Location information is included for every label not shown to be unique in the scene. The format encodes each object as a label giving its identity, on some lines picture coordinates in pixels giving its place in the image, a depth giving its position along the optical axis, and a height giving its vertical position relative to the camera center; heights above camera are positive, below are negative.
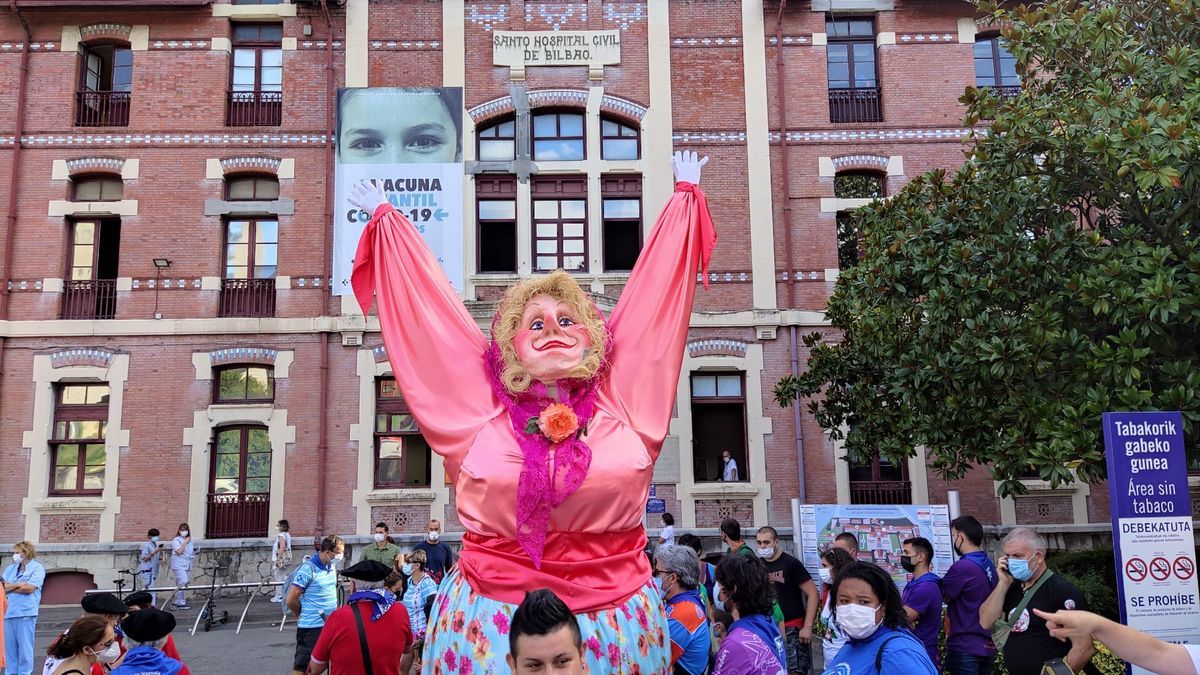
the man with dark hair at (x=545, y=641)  2.67 -0.48
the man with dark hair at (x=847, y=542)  7.94 -0.64
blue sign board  5.85 -0.39
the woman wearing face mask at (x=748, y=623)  4.22 -0.74
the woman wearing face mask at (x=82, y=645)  5.10 -0.92
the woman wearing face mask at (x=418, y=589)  8.73 -1.12
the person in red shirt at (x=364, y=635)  6.06 -1.05
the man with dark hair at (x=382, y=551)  11.54 -0.97
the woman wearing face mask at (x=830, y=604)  5.85 -0.89
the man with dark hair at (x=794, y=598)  8.02 -1.12
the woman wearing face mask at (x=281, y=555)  15.93 -1.38
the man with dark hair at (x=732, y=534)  8.72 -0.61
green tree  8.00 +1.92
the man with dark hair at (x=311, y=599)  7.89 -1.07
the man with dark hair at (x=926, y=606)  6.44 -0.95
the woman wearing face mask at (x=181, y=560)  15.81 -1.43
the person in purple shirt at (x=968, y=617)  6.55 -1.06
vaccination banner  17.05 +5.64
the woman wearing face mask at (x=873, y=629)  3.62 -0.65
